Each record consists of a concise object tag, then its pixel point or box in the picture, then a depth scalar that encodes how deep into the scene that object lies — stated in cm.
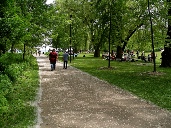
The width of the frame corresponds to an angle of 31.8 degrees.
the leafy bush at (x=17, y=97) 826
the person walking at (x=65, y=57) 2684
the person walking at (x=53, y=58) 2473
